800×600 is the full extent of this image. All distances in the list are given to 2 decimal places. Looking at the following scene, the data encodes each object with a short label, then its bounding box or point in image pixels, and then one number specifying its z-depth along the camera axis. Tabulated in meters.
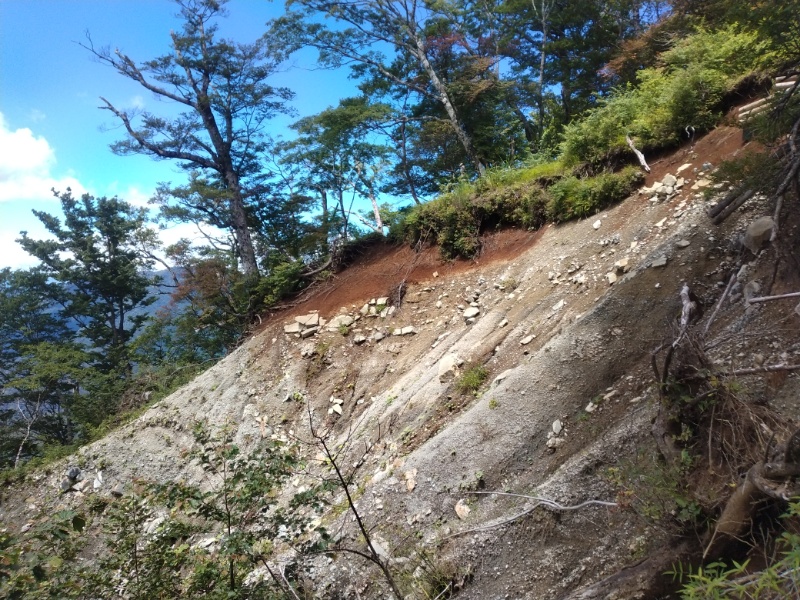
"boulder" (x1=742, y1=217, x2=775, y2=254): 4.67
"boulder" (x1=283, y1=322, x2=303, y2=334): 10.99
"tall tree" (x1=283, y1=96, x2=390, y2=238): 14.02
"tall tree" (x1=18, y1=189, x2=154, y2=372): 23.28
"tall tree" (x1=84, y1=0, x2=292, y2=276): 15.33
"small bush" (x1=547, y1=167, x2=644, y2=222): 8.01
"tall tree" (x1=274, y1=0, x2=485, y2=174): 14.53
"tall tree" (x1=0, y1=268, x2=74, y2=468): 18.36
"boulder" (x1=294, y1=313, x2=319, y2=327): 10.91
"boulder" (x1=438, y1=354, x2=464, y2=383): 7.23
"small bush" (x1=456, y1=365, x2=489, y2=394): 6.71
